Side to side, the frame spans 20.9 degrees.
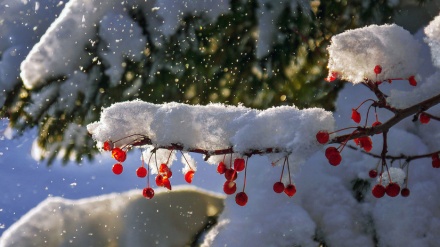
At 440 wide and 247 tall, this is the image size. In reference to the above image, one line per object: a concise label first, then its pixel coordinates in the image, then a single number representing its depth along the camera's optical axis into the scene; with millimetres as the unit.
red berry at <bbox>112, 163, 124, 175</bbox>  1073
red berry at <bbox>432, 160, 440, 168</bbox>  1090
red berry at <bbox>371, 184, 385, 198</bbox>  1063
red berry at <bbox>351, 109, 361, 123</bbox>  1087
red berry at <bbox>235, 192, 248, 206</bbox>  1051
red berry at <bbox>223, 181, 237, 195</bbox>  1026
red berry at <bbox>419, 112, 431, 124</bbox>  1070
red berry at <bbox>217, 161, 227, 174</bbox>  1020
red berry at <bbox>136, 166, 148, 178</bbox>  1079
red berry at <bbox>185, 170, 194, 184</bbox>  1055
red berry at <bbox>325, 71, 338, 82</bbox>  1083
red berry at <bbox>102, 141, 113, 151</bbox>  1015
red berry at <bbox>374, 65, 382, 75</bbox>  1053
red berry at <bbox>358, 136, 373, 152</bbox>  1030
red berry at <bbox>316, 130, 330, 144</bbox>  969
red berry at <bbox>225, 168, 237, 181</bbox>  1014
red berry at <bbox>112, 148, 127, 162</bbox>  1020
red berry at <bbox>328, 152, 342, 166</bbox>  1021
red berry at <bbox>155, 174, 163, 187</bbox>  1047
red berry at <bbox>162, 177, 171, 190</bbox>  1043
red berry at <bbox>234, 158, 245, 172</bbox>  1006
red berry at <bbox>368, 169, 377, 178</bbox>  1138
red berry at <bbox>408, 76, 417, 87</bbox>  1088
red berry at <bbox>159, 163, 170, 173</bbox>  1050
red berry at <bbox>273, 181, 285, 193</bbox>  1032
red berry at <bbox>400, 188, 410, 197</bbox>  1147
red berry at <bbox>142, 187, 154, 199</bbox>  1082
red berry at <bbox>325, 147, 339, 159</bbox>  1024
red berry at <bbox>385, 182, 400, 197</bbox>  1064
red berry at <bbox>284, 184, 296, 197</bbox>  1028
